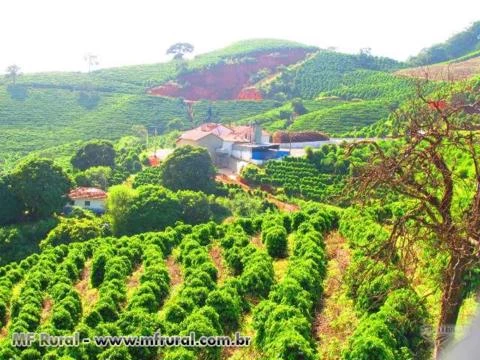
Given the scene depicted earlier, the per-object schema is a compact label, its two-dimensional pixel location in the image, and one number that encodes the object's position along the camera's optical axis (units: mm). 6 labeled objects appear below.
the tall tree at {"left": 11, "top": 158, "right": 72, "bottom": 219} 42938
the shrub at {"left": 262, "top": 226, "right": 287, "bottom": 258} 25203
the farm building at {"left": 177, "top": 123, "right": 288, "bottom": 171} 59094
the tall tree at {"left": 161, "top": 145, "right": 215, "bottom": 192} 49219
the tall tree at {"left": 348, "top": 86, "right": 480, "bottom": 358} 10180
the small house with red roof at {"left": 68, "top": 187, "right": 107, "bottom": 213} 47375
